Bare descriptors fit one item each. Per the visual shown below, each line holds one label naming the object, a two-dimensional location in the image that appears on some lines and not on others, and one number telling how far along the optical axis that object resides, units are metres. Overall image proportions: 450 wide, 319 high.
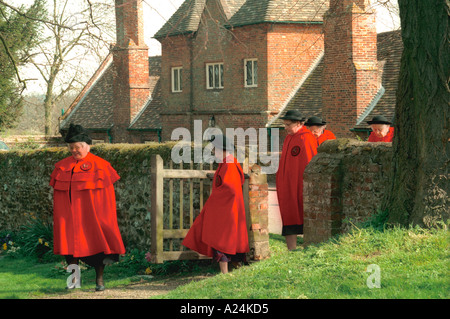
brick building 24.69
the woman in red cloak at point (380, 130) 11.21
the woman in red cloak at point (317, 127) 11.70
